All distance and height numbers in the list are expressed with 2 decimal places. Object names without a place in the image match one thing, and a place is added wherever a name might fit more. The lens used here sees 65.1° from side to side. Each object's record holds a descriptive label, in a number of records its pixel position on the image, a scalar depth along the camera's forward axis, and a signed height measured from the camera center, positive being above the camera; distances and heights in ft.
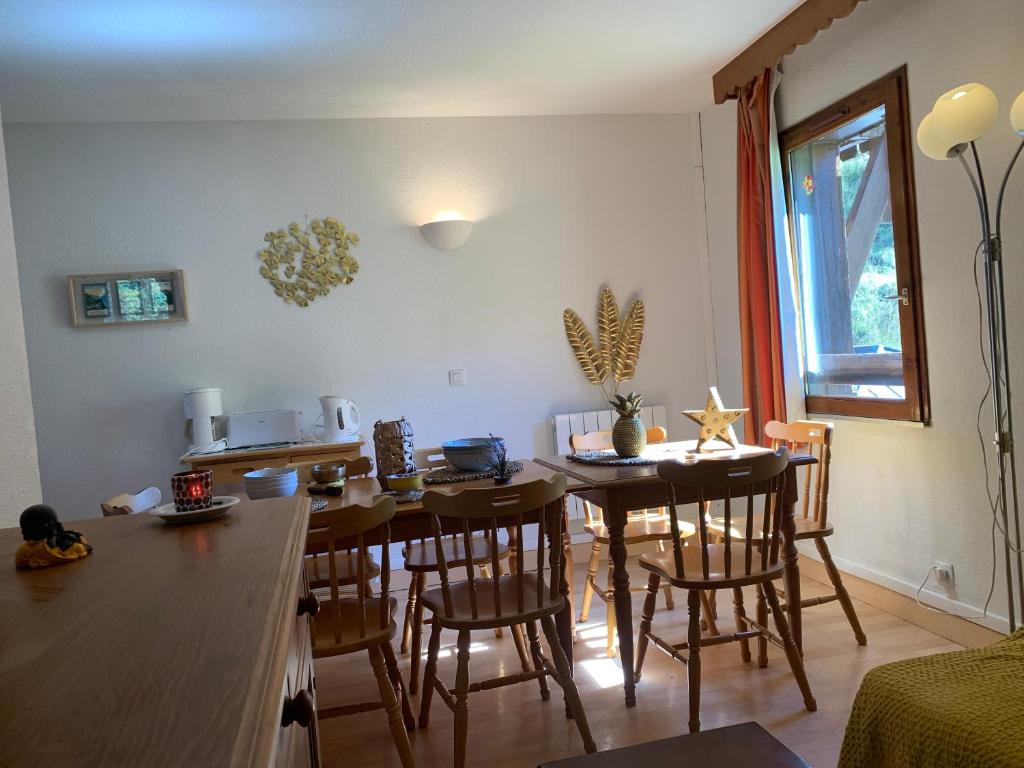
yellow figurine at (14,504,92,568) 3.42 -0.63
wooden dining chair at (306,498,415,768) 6.94 -2.38
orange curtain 13.03 +1.10
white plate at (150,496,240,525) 4.27 -0.69
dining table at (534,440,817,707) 8.53 -1.74
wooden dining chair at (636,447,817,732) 7.83 -2.38
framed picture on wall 13.69 +1.58
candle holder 4.42 -0.60
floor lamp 7.95 +0.93
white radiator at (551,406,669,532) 15.20 -1.44
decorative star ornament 9.84 -1.01
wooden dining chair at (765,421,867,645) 10.03 -2.35
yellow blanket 3.94 -2.06
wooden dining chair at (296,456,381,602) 8.82 -2.31
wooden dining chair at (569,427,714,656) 10.46 -2.52
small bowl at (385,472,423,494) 8.54 -1.25
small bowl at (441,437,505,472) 9.25 -1.11
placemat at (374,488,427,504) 8.20 -1.36
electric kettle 13.33 -0.80
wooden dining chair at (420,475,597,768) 7.23 -2.39
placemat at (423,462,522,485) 8.86 -1.29
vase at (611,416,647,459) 9.71 -1.11
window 10.48 +1.02
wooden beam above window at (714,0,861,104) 10.52 +4.17
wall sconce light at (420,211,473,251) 14.67 +2.39
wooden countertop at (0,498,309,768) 1.62 -0.71
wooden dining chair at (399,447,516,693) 9.37 -2.52
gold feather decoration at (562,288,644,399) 15.48 +0.10
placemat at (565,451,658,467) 9.32 -1.35
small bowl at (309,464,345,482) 9.04 -1.14
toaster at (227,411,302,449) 13.12 -0.83
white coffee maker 13.39 -0.58
